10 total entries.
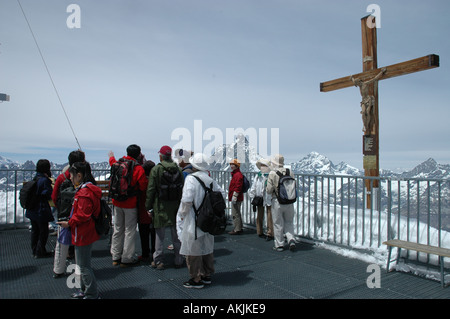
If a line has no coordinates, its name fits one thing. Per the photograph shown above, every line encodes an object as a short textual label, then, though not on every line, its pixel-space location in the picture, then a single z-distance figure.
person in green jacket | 5.21
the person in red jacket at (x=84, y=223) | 3.78
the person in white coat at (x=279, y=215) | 6.53
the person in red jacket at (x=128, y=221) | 5.34
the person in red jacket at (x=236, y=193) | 7.91
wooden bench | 4.36
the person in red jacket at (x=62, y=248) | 4.70
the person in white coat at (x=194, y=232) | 4.39
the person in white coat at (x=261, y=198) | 7.32
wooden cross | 7.96
